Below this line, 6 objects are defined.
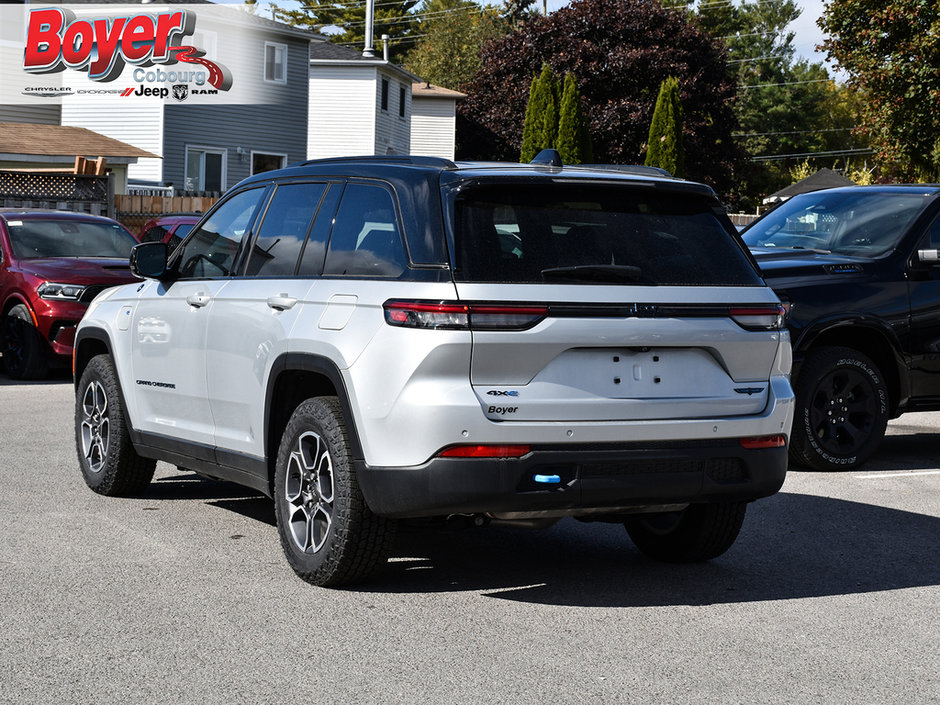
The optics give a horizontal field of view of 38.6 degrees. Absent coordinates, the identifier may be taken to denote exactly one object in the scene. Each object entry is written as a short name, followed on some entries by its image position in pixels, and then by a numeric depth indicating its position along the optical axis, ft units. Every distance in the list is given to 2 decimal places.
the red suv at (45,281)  47.47
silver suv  16.79
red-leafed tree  183.11
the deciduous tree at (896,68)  79.36
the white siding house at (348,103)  166.40
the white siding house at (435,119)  201.77
